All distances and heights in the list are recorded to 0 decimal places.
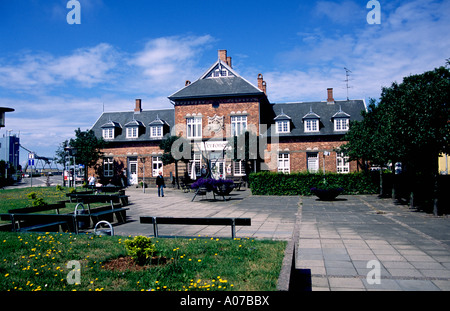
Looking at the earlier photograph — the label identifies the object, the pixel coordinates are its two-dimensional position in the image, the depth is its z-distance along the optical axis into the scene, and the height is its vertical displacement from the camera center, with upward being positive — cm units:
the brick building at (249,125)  3180 +391
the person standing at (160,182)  2281 -129
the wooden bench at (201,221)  729 -135
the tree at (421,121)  1204 +154
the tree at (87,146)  3334 +208
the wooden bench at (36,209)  993 -142
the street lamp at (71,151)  2350 +113
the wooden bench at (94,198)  1289 -139
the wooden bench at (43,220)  844 -149
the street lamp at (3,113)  660 +114
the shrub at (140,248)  536 -143
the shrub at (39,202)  1172 -135
